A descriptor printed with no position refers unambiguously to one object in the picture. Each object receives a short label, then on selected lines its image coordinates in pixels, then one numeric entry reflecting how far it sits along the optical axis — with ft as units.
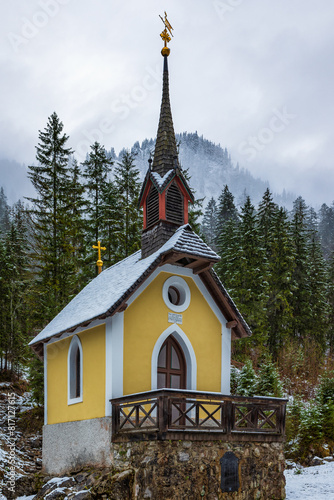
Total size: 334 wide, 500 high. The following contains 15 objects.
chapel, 40.45
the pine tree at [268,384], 67.97
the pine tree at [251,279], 102.53
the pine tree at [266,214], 130.29
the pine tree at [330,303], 135.44
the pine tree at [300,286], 116.88
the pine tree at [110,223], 104.99
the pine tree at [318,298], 118.11
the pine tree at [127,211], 105.29
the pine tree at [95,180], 110.01
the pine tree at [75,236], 89.66
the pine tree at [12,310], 95.14
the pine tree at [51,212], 85.81
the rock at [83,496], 36.86
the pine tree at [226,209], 180.71
